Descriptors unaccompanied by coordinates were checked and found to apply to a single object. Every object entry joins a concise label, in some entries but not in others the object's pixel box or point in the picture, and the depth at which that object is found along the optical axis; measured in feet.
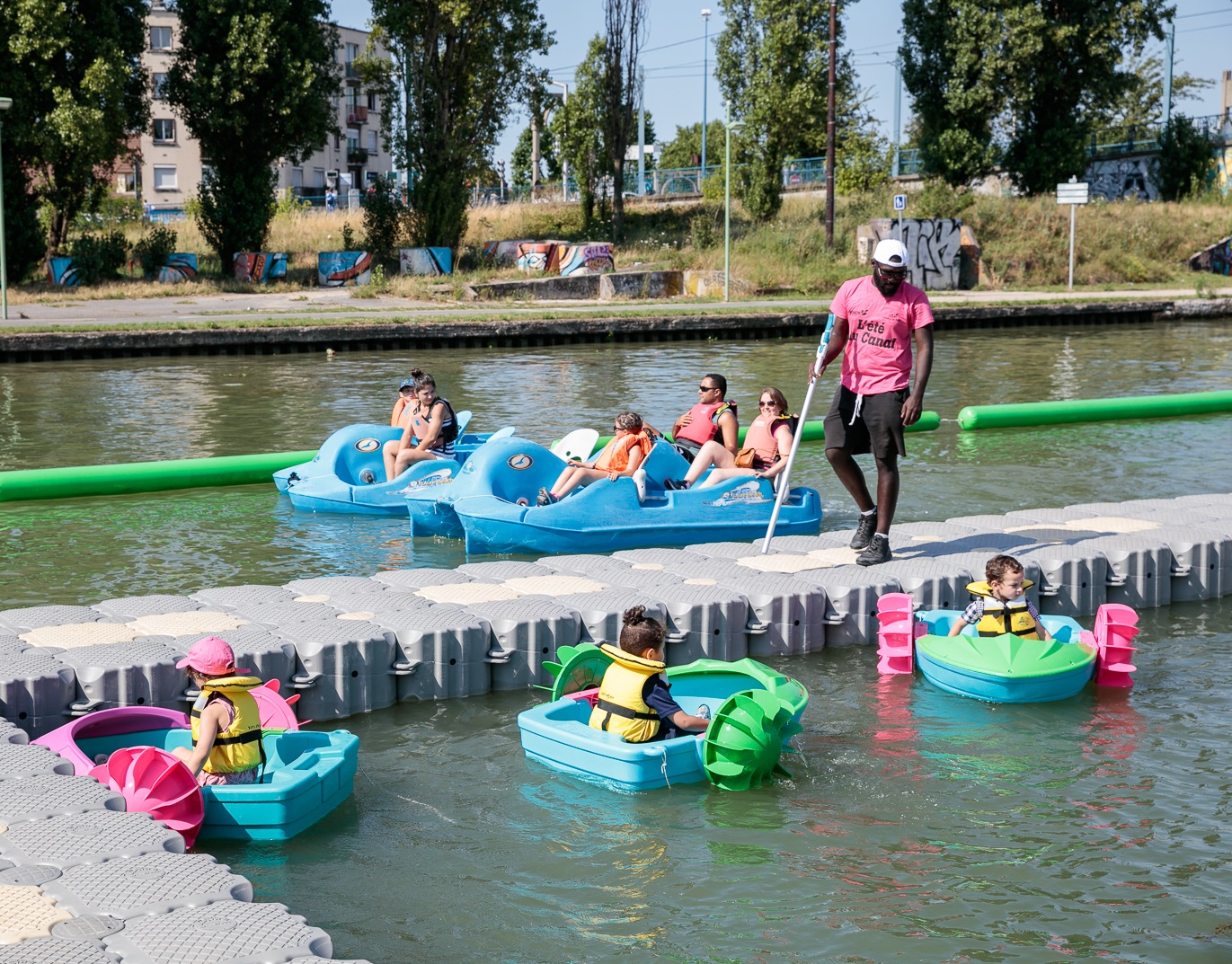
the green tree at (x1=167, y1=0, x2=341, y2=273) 117.08
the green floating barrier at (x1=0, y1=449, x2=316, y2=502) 40.24
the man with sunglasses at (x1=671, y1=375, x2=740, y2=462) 35.86
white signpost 121.60
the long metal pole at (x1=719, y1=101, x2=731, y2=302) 103.71
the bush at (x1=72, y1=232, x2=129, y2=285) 116.88
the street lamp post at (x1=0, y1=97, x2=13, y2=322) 82.43
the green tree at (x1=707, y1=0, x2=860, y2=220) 140.05
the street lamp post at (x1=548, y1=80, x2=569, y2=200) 158.47
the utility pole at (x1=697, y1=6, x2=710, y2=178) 216.74
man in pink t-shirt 26.84
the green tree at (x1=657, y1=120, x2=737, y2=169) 243.19
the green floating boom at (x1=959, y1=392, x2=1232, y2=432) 55.88
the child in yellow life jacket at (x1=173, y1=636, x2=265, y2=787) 17.98
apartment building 239.71
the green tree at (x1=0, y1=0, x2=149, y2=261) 107.24
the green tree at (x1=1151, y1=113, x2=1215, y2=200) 155.53
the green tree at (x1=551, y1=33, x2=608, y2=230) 144.66
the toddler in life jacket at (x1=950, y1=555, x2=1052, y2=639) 23.97
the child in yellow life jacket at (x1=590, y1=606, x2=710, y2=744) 19.71
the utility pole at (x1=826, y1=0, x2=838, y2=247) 124.88
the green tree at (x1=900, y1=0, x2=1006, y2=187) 138.72
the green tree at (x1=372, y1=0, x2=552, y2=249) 128.06
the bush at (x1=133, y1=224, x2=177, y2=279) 122.62
